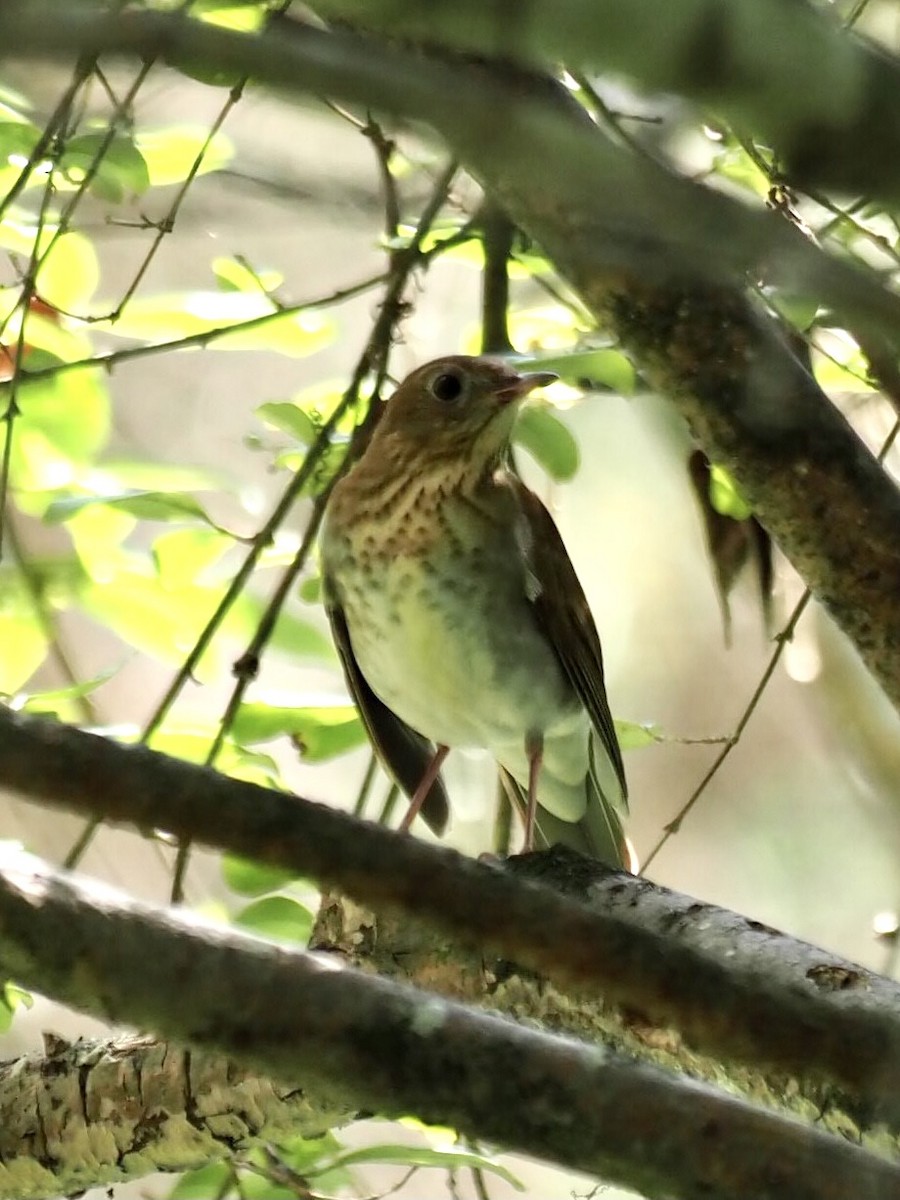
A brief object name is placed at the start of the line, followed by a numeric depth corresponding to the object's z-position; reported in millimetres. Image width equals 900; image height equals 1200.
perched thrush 5511
